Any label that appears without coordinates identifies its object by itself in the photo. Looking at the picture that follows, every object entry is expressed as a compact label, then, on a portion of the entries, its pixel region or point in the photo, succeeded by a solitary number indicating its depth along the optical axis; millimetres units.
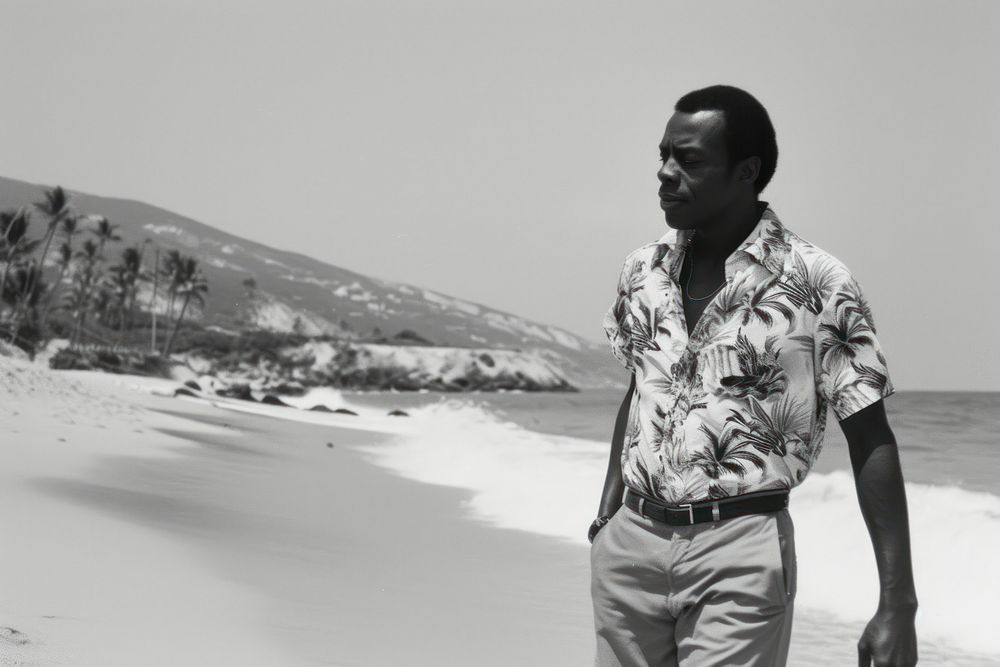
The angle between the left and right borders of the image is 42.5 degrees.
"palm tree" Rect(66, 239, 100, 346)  85744
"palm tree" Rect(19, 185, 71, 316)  67938
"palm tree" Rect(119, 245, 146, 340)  94938
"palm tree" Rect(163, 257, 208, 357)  99519
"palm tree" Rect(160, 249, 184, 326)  100312
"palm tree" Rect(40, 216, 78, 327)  72812
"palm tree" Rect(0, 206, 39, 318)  59125
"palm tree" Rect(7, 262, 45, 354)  63250
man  2373
